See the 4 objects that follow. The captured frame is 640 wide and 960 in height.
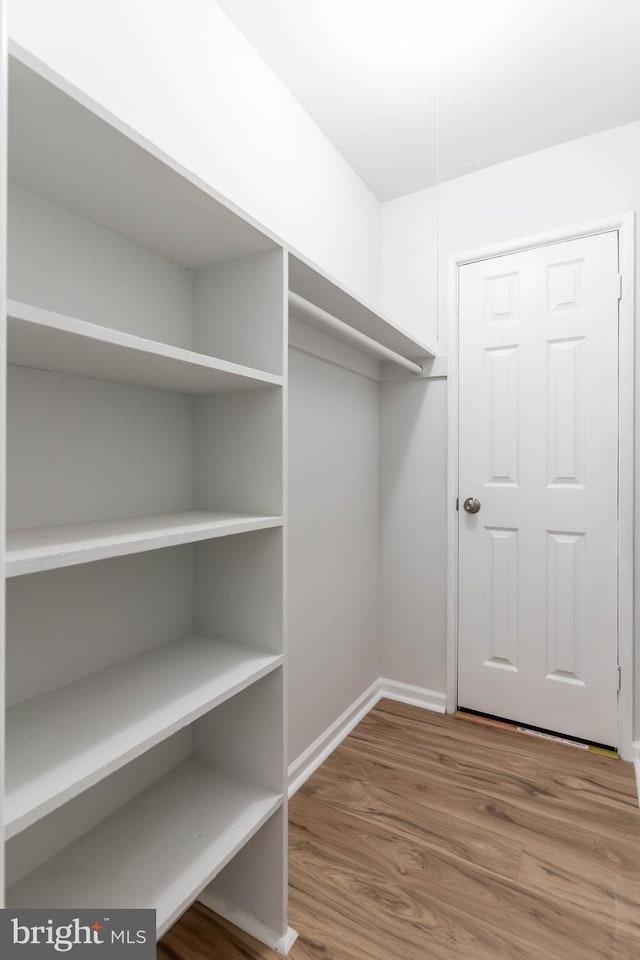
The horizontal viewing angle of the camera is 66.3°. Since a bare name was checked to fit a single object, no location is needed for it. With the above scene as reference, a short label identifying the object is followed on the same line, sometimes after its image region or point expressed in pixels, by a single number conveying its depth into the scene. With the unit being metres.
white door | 1.98
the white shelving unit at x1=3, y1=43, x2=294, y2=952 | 0.81
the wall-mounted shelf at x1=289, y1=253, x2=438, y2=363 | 1.32
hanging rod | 1.38
